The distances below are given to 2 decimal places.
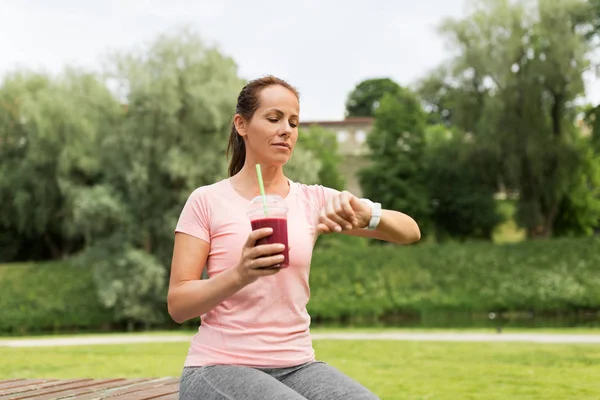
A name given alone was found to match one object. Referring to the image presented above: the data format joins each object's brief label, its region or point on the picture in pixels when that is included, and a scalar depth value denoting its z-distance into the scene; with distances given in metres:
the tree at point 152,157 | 26.36
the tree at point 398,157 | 38.88
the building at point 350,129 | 61.31
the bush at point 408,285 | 29.34
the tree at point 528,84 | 31.03
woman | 2.78
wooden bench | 3.94
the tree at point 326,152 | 43.34
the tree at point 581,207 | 34.34
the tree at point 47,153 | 30.75
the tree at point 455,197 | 36.31
